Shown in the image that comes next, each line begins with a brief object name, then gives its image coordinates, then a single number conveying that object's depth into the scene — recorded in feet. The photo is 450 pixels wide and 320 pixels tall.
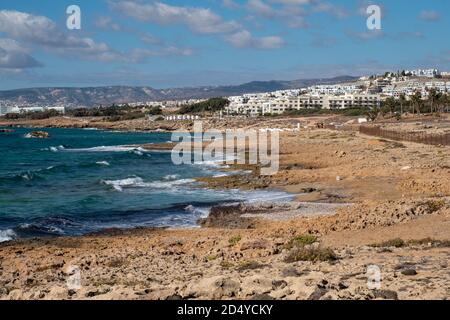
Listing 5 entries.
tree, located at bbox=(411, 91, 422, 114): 348.67
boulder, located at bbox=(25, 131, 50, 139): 372.13
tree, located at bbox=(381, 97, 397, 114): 373.61
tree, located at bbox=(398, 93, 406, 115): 372.58
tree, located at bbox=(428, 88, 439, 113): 338.54
